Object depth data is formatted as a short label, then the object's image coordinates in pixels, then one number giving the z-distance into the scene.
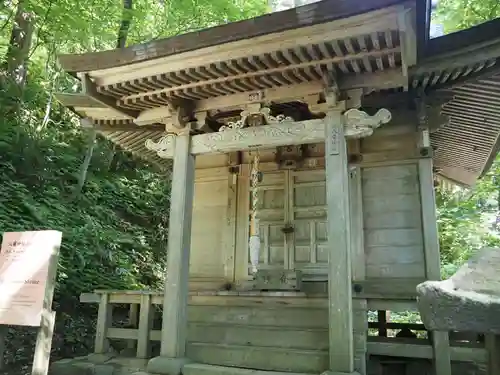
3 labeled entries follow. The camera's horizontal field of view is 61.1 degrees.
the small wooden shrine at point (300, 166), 4.61
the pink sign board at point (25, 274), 4.01
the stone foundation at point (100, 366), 5.48
